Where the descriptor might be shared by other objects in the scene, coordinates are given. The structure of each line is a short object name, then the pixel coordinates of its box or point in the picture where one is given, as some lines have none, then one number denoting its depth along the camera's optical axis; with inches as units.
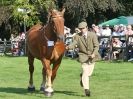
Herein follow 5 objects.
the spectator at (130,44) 981.8
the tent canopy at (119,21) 1410.8
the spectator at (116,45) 1022.9
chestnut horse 488.1
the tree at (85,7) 1716.3
